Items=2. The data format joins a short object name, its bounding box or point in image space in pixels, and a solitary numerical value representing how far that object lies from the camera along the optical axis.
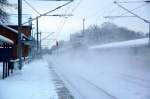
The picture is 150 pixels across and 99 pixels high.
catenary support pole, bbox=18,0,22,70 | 28.63
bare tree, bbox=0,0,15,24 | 25.80
